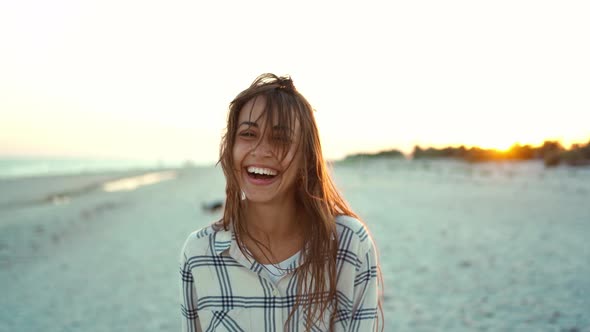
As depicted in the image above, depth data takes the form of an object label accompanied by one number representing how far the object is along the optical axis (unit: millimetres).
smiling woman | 1604
